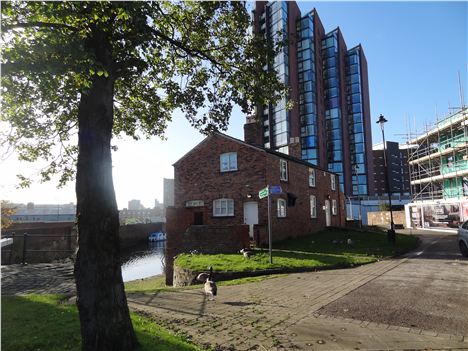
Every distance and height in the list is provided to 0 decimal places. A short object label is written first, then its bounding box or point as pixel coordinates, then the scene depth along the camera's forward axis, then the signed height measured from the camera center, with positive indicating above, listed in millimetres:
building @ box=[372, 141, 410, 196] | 106125 +12255
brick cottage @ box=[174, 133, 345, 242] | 23062 +1981
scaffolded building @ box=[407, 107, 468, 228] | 36125 +4379
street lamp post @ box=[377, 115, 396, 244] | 22725 +2169
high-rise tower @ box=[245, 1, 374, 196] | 70312 +23920
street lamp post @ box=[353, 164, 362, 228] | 73862 +3633
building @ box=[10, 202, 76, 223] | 83812 +2405
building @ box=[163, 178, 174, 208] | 102062 +7199
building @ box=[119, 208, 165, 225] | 147450 +1944
